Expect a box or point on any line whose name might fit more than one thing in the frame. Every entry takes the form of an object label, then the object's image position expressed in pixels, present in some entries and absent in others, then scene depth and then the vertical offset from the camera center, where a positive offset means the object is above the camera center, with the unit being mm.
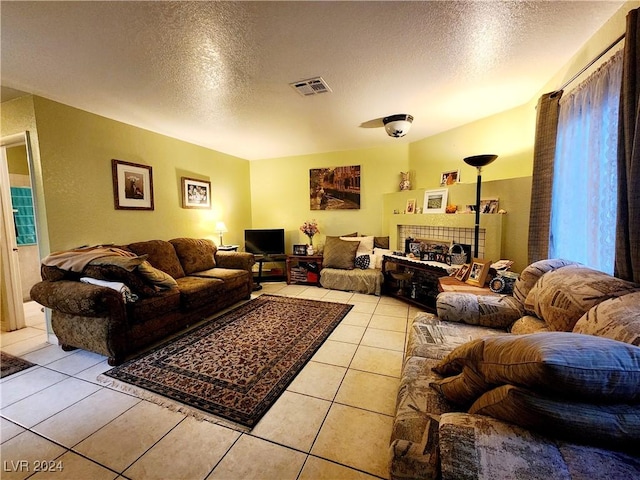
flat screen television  4773 -361
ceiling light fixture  3021 +1132
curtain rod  1486 +1013
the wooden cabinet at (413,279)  3233 -830
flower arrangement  4801 -146
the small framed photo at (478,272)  2451 -523
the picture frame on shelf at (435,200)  3490 +251
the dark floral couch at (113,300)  2121 -688
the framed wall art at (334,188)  4625 +590
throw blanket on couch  2289 -299
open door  2740 -453
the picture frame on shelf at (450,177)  3502 +564
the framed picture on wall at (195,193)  3840 +456
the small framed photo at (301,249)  4754 -517
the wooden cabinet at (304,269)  4547 -848
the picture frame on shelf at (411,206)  3936 +196
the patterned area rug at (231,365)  1717 -1166
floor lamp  2600 +548
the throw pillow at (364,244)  4379 -417
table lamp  4316 -97
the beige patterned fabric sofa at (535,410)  630 -551
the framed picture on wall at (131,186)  2961 +459
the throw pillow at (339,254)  4289 -567
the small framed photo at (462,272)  2668 -574
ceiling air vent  2201 +1184
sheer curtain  1590 +307
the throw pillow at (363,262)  4258 -692
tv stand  4480 -686
